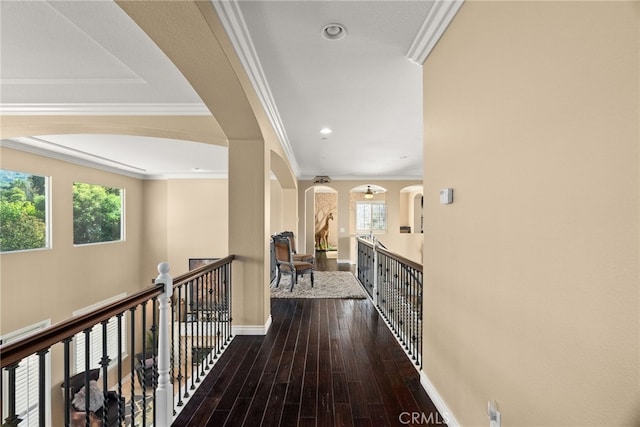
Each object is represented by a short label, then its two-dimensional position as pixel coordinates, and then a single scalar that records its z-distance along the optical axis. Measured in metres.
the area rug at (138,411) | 5.75
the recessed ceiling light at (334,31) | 2.09
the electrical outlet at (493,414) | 1.44
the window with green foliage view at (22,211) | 5.33
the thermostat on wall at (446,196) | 1.91
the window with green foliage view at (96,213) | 7.04
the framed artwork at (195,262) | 9.53
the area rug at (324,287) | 5.32
